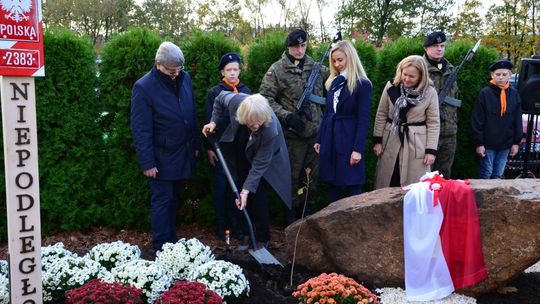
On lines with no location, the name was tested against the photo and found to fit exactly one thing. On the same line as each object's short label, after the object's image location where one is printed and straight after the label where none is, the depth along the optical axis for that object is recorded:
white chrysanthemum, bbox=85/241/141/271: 3.87
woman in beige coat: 4.60
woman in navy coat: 4.52
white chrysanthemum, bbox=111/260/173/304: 3.40
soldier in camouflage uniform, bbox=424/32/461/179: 5.16
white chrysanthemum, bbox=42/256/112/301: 3.38
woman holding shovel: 4.04
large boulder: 3.67
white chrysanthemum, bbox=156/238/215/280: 3.83
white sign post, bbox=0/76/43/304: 2.83
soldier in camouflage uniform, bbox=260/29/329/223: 4.92
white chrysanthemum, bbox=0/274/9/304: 3.17
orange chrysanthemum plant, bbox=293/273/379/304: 3.04
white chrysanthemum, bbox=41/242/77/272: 3.69
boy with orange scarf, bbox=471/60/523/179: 5.69
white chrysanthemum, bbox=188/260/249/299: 3.46
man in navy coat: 4.22
